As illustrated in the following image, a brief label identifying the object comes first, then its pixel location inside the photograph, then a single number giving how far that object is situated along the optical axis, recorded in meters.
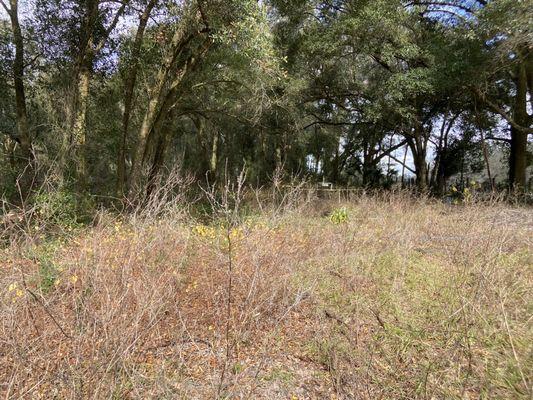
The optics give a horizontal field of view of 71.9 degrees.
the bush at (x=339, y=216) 6.68
